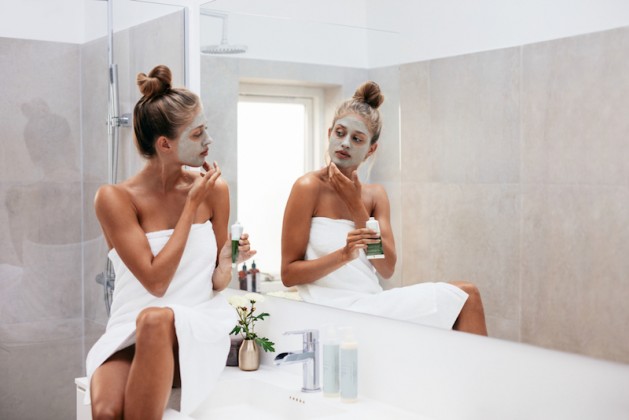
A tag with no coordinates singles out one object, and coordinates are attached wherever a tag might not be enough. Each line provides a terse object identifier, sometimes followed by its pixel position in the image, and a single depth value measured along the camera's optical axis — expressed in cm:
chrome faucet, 205
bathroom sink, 199
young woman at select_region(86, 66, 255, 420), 194
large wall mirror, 141
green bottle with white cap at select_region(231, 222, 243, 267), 229
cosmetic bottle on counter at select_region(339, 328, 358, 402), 192
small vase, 233
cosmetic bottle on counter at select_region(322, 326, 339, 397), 198
